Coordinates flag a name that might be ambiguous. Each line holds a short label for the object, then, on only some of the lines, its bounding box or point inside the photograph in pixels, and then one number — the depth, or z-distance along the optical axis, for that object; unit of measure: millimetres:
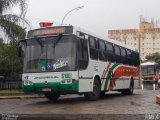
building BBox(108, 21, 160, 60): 103118
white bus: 12191
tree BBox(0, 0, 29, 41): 19340
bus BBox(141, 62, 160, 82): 46449
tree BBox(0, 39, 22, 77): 20770
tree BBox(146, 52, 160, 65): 78599
